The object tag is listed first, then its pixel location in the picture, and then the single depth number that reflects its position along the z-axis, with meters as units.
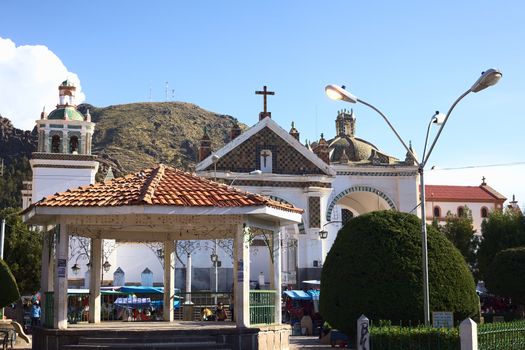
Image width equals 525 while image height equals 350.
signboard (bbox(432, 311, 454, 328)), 15.93
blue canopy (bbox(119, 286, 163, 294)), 29.25
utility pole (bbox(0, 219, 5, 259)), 26.77
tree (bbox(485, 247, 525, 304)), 29.82
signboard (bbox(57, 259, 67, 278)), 16.66
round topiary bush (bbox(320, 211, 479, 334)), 16.62
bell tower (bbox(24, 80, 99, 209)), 45.22
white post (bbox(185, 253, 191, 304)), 31.62
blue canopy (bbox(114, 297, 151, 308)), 23.83
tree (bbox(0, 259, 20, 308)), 19.62
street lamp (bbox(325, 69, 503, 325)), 15.01
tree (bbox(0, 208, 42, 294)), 35.28
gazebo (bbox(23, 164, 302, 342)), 16.31
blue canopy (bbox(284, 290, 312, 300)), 31.88
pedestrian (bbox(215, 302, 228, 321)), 22.78
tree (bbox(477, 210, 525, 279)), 40.56
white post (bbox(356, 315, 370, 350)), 14.45
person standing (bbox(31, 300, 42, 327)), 25.65
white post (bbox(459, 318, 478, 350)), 13.71
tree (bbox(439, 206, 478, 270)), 46.57
